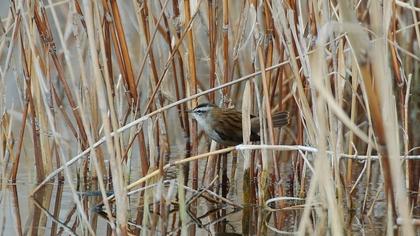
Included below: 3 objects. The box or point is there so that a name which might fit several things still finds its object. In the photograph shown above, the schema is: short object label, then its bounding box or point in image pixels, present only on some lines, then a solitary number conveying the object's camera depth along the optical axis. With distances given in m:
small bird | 7.62
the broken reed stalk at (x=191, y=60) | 7.28
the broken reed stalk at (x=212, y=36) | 7.42
